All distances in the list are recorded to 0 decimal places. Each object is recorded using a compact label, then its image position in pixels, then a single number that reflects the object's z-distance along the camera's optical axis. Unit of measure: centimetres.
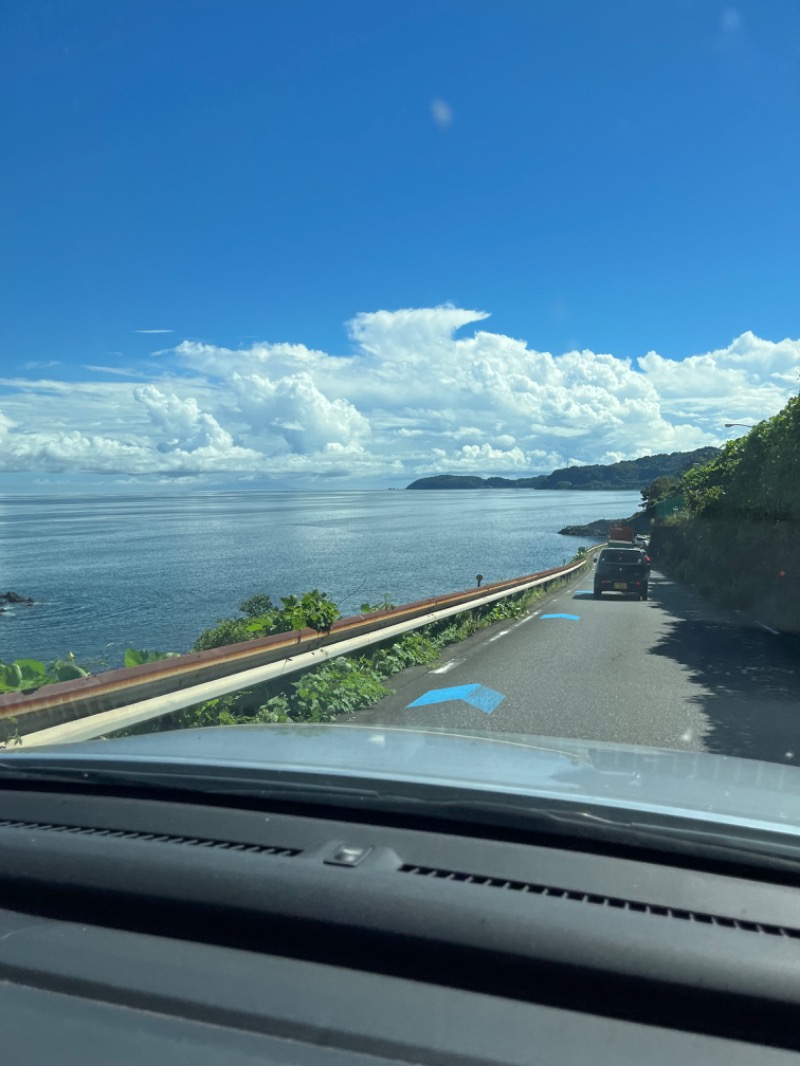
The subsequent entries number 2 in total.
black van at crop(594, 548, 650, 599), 2673
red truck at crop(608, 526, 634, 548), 6700
